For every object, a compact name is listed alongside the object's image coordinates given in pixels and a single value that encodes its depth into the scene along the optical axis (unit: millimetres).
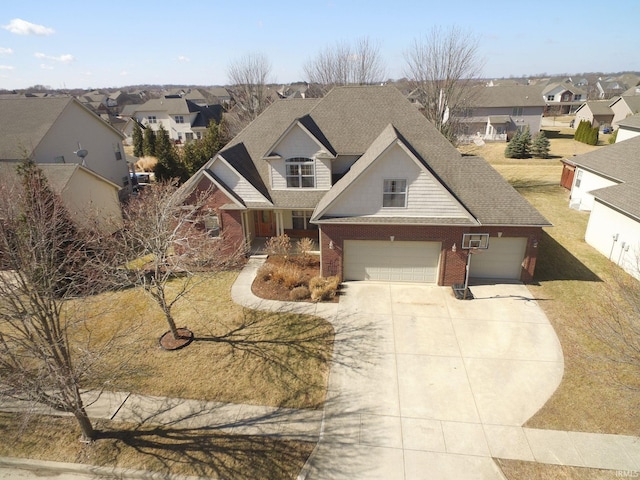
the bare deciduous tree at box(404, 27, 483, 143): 34656
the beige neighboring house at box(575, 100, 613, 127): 70250
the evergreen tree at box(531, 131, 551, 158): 47841
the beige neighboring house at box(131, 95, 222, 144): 71125
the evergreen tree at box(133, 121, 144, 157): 50591
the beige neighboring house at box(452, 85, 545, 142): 61625
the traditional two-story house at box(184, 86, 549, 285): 17484
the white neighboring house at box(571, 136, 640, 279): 19359
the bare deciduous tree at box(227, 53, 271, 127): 52031
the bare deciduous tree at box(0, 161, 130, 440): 9156
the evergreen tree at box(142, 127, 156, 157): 47172
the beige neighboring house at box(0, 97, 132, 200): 27953
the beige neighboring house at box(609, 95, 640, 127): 64250
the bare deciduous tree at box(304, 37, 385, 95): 55438
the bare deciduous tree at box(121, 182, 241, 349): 14172
